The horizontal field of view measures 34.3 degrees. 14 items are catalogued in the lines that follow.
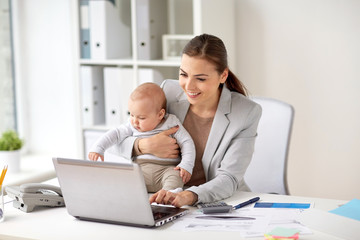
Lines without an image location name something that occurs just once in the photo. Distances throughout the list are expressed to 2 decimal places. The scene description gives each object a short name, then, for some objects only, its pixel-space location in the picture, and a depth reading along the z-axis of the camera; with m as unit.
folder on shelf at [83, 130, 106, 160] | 3.36
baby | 1.99
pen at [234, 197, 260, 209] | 1.82
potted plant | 3.21
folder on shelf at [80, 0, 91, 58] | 3.29
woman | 2.00
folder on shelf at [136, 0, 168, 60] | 3.15
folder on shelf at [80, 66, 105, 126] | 3.35
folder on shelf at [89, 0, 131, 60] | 3.24
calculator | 1.76
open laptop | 1.59
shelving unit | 3.02
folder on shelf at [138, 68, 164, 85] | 3.17
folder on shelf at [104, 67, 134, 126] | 3.26
